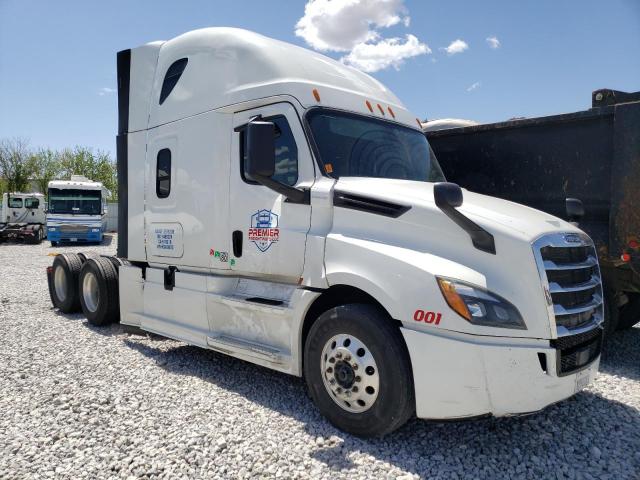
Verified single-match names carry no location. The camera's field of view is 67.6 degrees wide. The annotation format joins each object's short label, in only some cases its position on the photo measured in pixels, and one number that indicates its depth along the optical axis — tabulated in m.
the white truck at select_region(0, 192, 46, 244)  25.67
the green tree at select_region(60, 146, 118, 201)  47.56
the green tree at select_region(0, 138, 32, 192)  42.88
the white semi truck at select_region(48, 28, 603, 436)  3.08
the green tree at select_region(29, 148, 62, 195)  44.03
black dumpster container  4.80
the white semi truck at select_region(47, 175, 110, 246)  22.52
